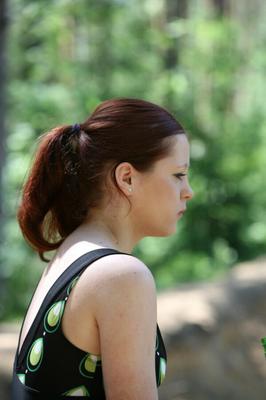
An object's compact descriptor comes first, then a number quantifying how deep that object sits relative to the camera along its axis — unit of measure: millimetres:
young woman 2166
